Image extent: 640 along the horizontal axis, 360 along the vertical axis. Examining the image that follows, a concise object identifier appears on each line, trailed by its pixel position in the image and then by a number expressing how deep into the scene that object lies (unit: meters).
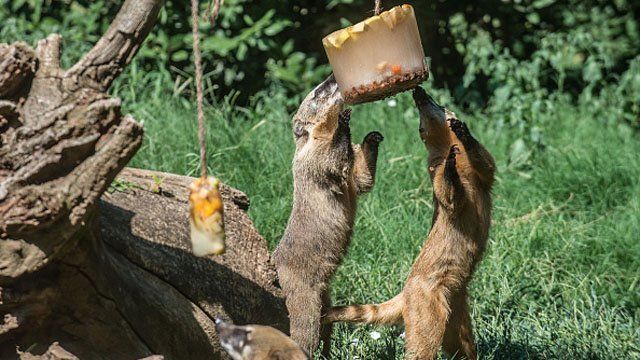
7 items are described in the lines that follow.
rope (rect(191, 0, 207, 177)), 6.95
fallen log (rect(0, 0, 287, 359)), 6.90
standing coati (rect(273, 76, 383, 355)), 11.27
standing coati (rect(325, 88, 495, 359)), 10.59
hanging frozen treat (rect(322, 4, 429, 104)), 8.96
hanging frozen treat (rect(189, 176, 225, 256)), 7.03
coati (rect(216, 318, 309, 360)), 8.03
